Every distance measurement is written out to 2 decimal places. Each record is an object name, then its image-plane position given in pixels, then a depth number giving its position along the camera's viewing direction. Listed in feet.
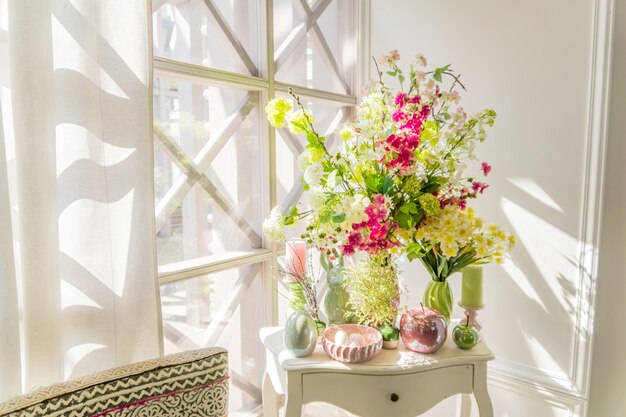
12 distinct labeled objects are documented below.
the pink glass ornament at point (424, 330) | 3.85
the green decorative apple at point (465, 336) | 3.98
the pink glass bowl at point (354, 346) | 3.67
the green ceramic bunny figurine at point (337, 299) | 4.22
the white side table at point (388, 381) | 3.70
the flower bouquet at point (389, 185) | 3.63
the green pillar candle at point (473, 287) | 4.39
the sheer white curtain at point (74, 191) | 2.85
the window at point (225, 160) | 4.40
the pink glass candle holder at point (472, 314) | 4.39
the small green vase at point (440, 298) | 4.32
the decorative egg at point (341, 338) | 3.75
